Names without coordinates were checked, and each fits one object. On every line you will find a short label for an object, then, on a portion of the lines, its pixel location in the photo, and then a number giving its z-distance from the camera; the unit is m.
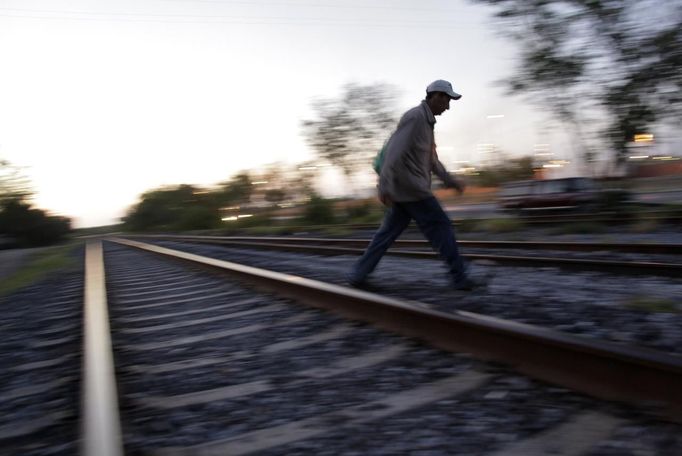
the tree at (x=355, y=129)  31.53
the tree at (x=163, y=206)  95.56
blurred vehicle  14.90
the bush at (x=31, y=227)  61.31
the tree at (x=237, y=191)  86.12
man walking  4.34
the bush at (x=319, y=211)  30.03
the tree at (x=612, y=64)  12.74
